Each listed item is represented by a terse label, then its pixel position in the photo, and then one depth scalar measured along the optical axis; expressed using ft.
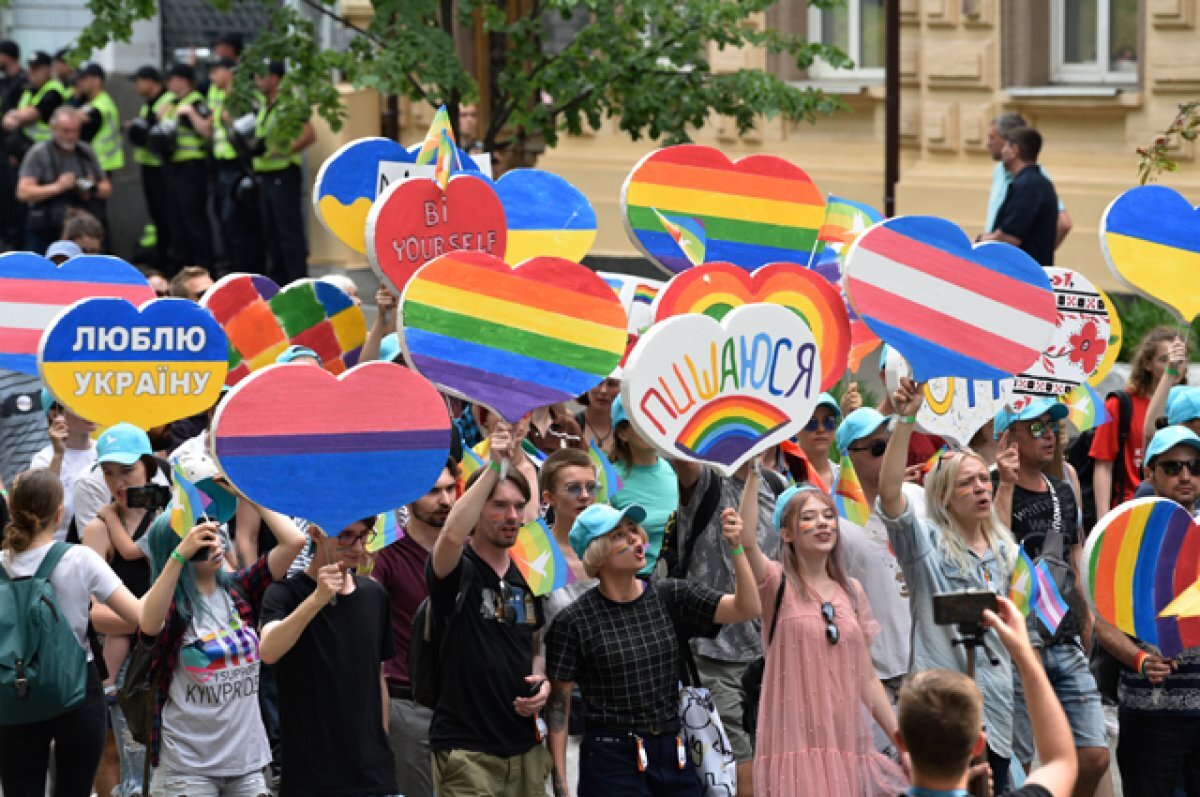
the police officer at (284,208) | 105.60
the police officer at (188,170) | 107.76
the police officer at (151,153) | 109.60
